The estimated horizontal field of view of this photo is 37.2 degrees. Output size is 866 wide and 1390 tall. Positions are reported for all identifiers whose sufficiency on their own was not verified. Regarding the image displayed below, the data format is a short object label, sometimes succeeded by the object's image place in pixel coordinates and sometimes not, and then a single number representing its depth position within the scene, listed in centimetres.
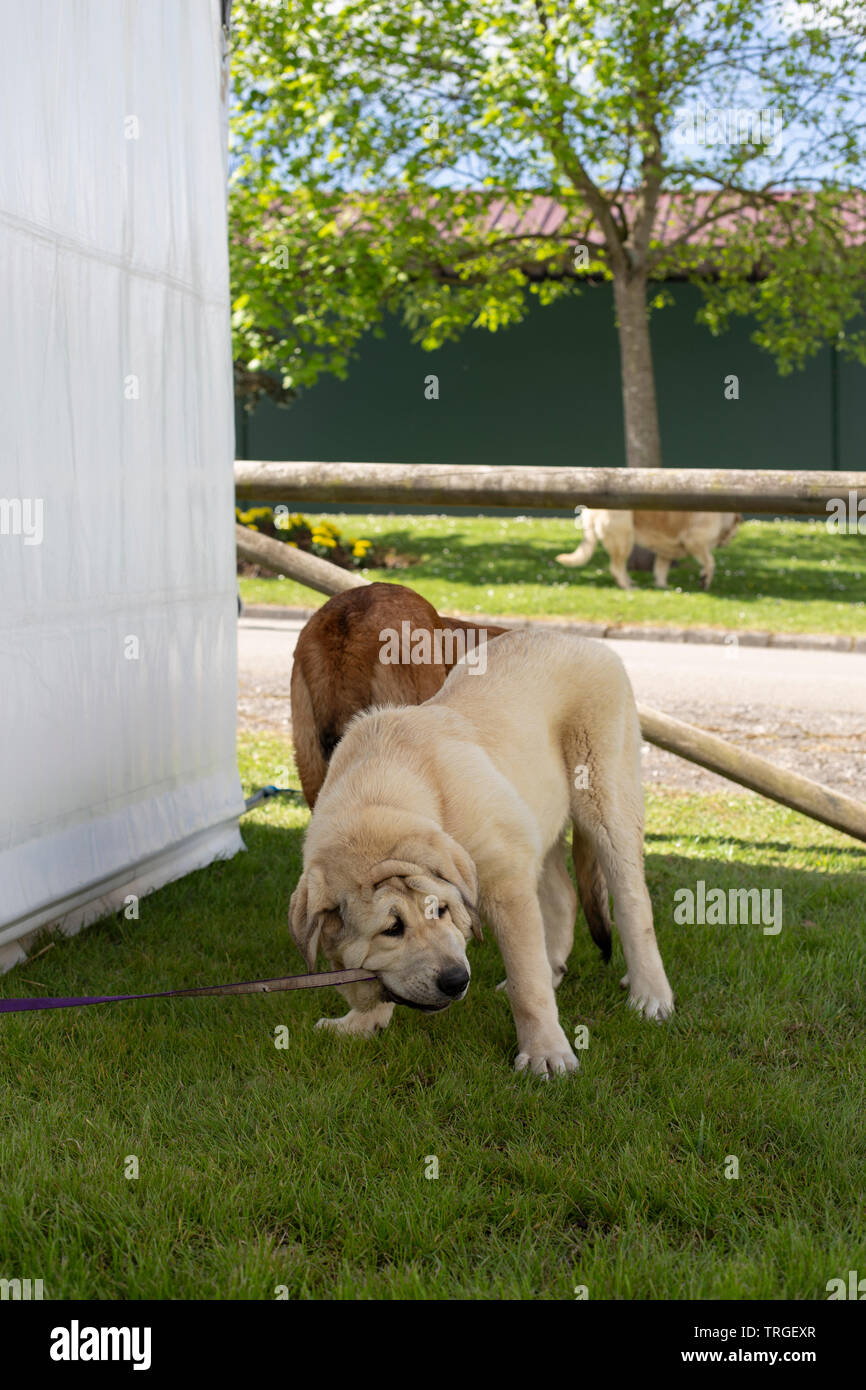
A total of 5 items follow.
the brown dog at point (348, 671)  505
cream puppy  342
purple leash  341
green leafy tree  1655
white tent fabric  444
